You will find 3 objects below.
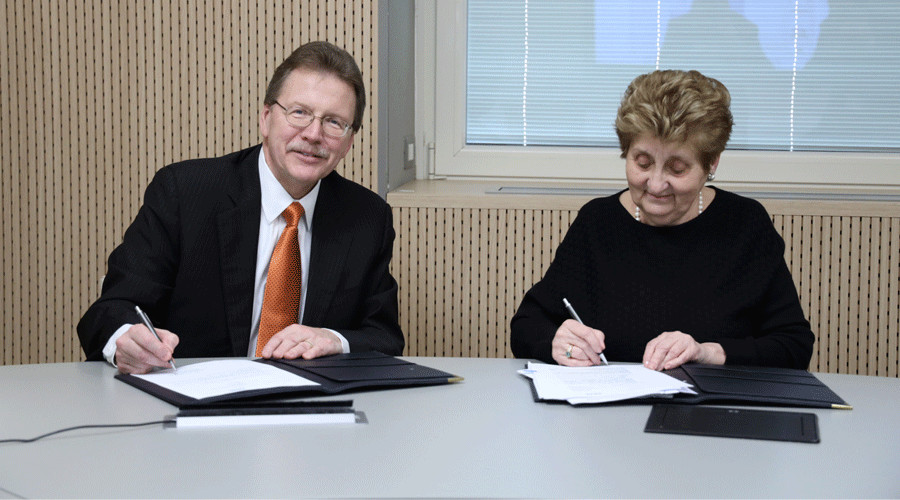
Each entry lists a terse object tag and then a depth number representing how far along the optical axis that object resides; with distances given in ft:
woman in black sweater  7.20
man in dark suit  7.49
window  11.90
